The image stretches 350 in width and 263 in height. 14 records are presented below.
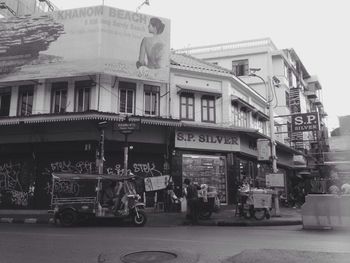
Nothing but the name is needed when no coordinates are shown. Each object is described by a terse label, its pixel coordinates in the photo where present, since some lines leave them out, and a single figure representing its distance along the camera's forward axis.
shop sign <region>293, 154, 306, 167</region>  35.03
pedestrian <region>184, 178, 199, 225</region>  14.98
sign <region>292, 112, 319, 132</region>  24.74
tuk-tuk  13.84
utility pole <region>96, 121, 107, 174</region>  17.93
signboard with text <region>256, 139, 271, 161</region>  18.34
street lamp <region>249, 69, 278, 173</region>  17.98
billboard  19.69
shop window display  21.36
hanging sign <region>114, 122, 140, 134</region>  16.42
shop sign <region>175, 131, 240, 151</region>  21.03
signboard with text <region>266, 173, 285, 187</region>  16.89
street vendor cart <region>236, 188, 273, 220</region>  15.52
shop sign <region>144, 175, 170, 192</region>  19.82
